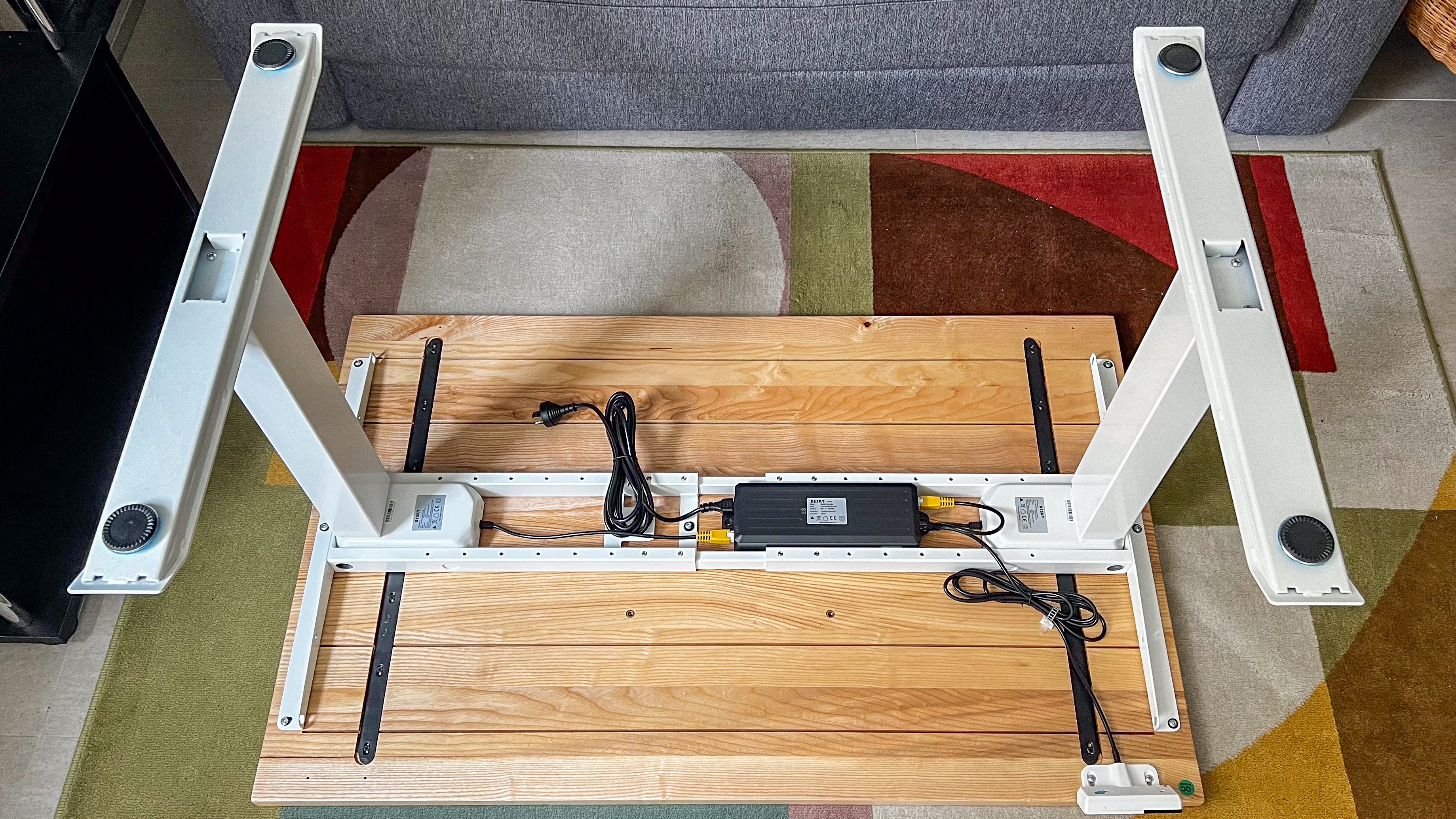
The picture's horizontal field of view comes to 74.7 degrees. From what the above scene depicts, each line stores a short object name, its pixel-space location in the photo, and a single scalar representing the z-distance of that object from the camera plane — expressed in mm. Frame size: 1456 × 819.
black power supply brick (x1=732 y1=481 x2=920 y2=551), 1321
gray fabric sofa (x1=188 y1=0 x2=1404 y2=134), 1696
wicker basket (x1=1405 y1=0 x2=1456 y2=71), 1693
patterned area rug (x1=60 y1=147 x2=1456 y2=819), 1426
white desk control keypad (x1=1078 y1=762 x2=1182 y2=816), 1203
